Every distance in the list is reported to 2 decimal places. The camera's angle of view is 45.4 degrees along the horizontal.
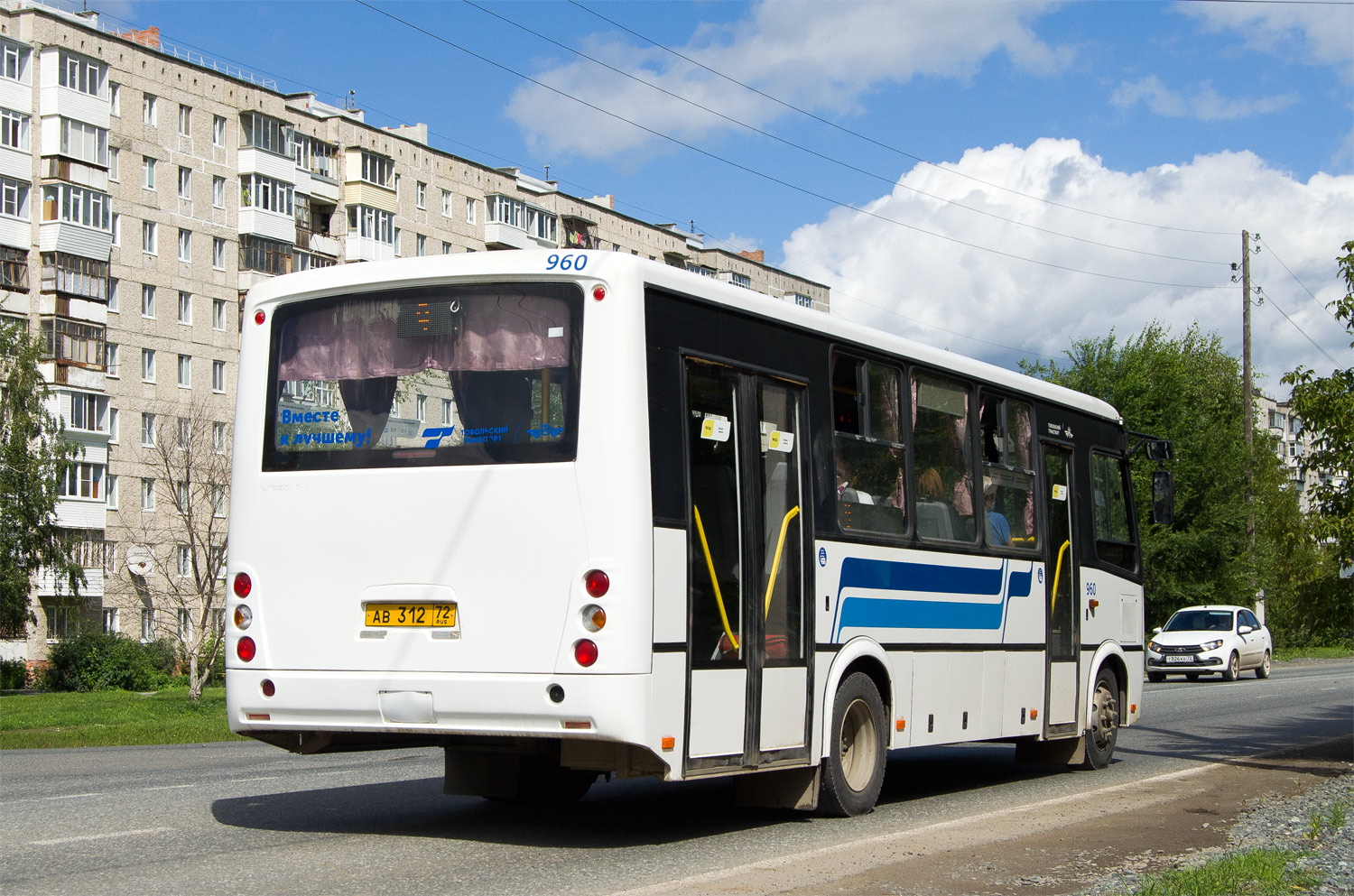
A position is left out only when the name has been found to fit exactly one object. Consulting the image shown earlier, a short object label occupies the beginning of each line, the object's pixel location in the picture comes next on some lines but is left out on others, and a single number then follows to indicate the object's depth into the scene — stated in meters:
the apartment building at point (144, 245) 59.94
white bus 8.55
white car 36.56
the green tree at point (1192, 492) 50.84
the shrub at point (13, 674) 56.78
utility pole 51.12
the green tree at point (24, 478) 53.38
